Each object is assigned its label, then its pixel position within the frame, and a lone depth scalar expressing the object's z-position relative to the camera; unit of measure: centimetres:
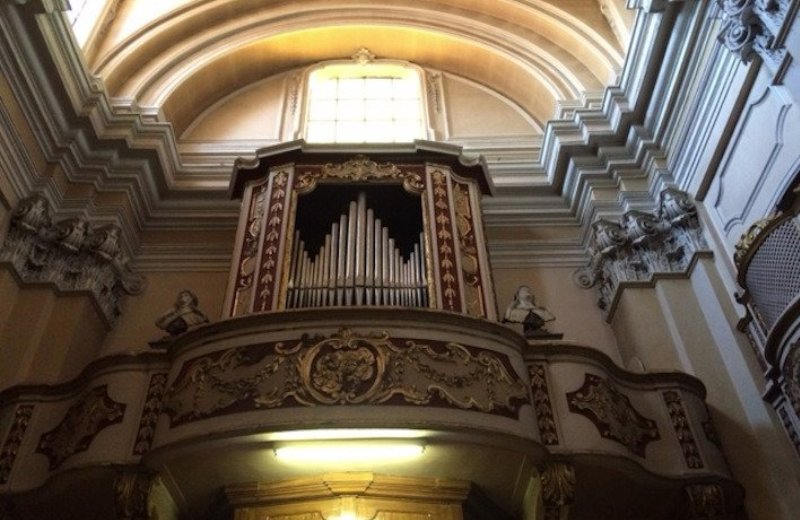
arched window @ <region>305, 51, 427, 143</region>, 1061
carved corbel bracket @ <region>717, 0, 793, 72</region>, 574
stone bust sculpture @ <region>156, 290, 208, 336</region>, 666
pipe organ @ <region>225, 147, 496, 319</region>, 649
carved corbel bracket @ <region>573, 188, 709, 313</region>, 775
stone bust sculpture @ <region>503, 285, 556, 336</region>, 662
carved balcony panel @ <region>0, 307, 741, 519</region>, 511
